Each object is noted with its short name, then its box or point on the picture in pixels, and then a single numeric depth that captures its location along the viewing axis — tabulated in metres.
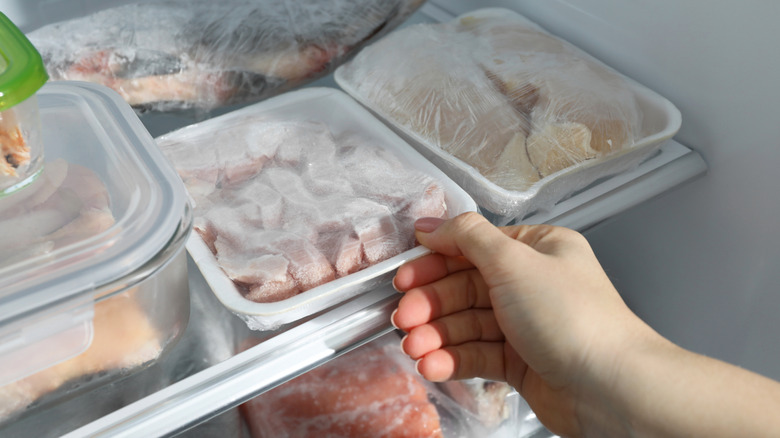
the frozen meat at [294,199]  0.60
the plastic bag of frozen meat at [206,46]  0.77
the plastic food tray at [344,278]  0.56
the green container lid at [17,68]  0.45
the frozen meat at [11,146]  0.47
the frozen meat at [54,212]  0.46
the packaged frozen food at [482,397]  0.85
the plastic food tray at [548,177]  0.69
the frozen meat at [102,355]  0.47
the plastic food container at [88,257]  0.43
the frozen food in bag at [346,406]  0.77
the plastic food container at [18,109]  0.45
